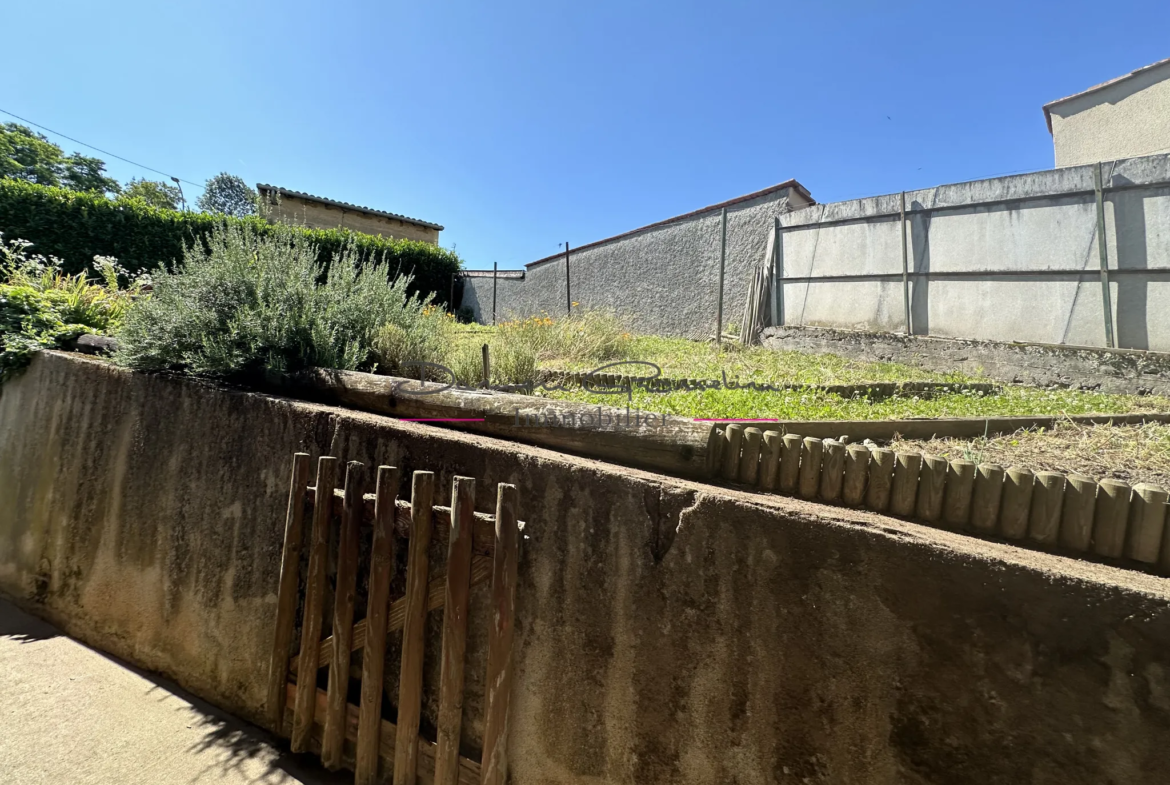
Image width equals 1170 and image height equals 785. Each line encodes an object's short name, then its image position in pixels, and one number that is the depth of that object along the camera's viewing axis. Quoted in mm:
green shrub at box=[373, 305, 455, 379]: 4332
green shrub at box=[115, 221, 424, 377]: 3553
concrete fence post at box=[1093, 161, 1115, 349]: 5566
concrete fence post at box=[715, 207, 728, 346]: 9227
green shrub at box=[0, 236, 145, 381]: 4465
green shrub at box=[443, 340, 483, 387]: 4652
